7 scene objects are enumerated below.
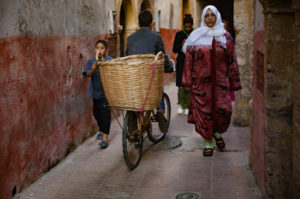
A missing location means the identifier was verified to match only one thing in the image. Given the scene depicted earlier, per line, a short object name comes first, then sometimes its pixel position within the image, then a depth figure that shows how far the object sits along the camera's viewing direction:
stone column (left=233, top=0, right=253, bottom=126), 6.97
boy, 5.89
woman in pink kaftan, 5.38
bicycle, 4.89
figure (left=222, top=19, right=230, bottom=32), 7.62
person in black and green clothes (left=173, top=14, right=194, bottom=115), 7.59
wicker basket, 4.57
